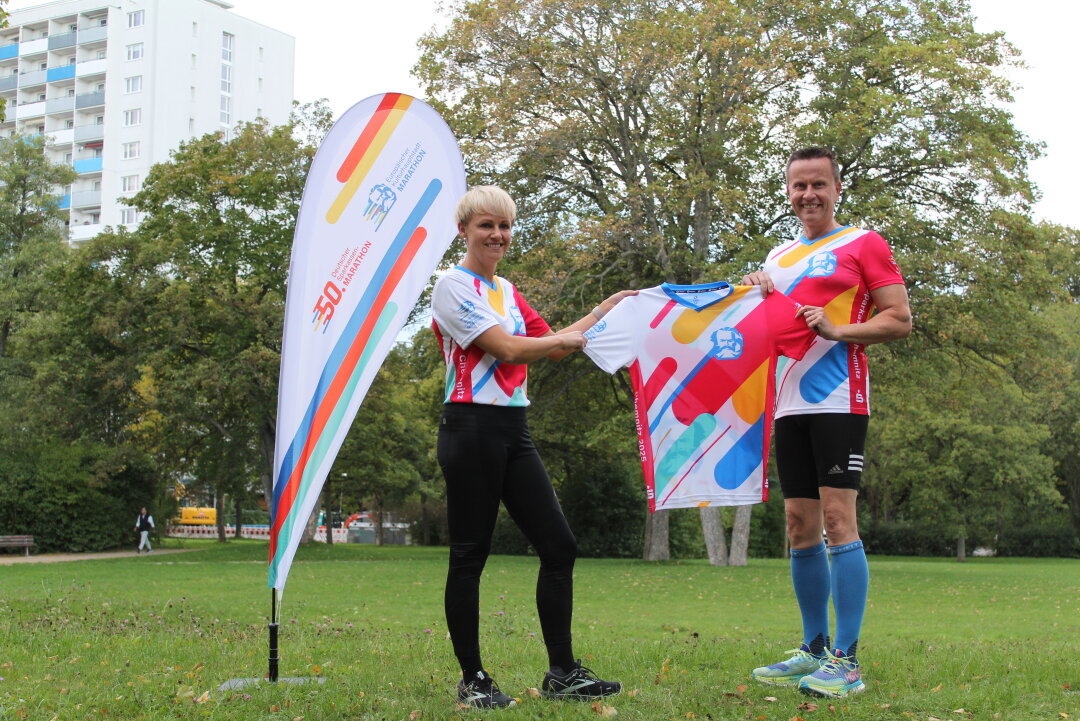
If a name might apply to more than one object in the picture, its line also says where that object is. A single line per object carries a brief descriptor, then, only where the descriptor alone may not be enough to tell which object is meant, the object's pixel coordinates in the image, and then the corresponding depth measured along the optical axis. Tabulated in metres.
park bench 31.57
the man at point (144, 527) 35.00
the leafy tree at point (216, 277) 30.00
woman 4.59
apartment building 76.06
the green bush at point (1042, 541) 49.34
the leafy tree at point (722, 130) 22.64
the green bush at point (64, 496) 33.66
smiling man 4.86
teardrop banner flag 4.97
